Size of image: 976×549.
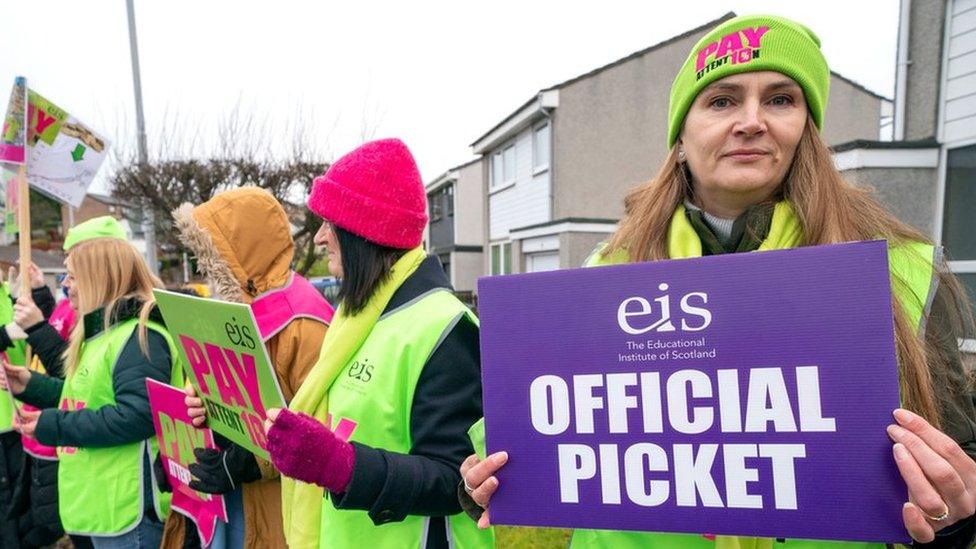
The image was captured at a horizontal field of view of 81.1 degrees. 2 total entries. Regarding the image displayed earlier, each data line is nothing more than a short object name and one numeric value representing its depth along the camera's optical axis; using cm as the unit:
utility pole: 769
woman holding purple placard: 107
